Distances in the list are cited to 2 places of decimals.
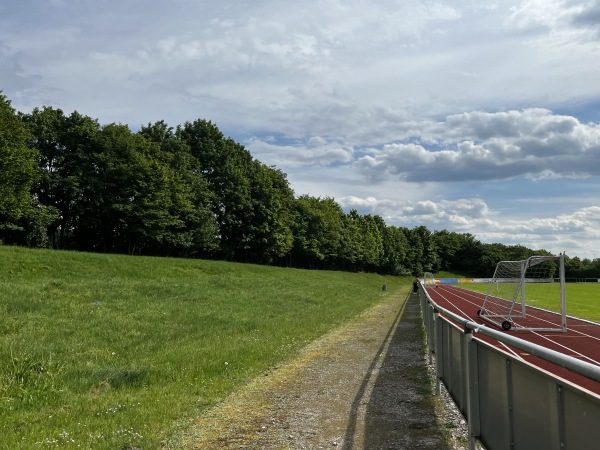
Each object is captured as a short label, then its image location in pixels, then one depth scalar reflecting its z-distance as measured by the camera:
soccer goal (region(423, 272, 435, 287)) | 77.75
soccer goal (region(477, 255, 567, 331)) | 19.58
